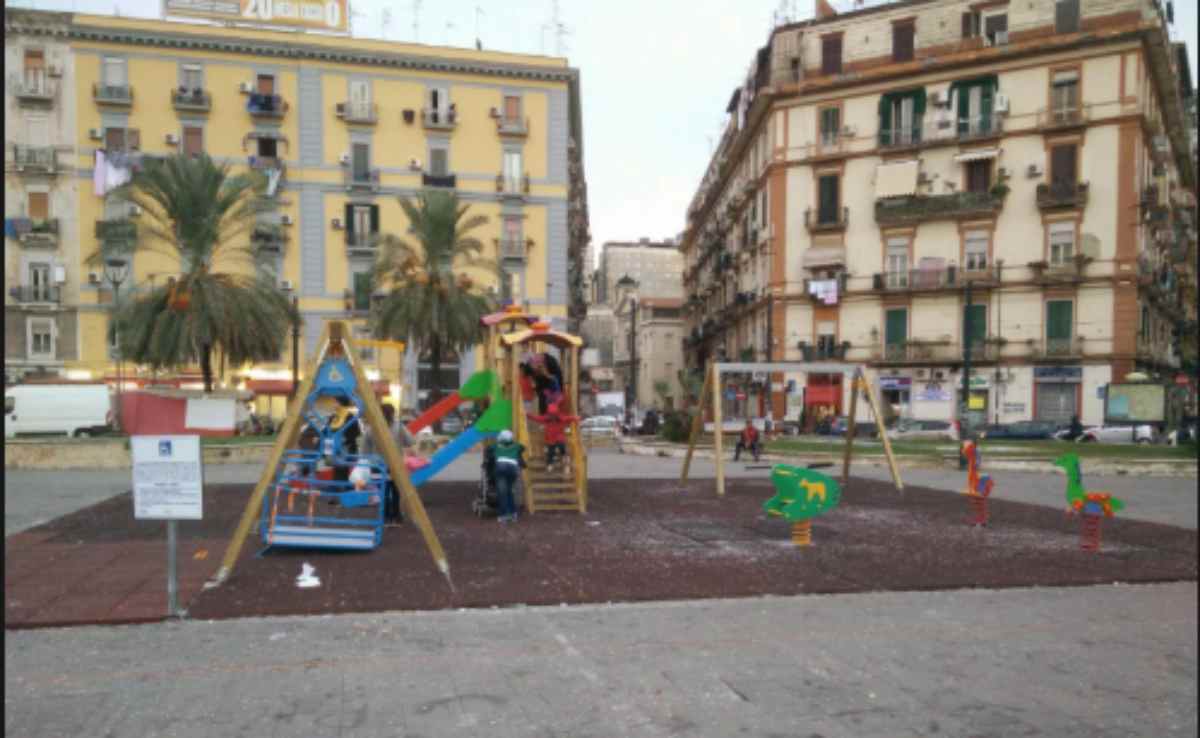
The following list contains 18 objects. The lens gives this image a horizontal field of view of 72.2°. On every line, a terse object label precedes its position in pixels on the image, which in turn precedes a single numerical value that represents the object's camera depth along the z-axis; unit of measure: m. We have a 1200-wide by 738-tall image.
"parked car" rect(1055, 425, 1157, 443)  29.81
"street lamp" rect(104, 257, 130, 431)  28.47
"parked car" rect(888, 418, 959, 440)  35.84
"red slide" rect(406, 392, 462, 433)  14.12
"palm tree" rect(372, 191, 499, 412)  31.47
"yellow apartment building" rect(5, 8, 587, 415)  39.88
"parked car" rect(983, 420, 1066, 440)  35.41
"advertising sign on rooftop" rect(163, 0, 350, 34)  41.66
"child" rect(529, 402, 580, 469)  13.66
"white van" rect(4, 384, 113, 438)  31.98
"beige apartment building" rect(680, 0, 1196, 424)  36.31
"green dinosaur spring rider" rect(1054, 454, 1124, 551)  9.59
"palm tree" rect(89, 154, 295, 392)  26.38
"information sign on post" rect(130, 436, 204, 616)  6.84
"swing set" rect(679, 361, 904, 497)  15.68
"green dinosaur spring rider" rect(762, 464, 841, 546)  9.90
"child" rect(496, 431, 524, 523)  11.84
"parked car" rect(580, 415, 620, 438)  36.84
